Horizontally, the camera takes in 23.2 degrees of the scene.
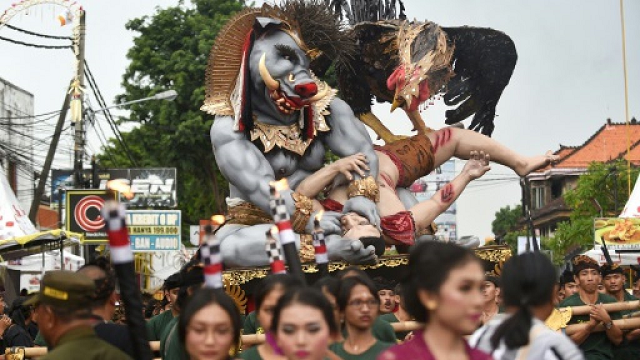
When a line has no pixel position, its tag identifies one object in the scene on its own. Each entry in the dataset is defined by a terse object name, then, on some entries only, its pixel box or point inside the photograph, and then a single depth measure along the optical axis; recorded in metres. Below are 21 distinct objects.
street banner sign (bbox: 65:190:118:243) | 29.83
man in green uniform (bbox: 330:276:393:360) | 8.66
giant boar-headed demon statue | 14.76
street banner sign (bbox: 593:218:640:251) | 26.92
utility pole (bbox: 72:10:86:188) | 31.48
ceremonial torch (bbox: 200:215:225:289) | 7.74
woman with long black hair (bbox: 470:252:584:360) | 6.53
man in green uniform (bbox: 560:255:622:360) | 12.91
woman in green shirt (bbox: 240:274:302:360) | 7.78
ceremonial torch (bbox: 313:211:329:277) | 10.04
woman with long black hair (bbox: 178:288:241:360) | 7.00
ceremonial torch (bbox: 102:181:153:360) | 6.62
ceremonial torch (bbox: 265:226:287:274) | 9.02
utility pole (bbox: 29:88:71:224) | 32.66
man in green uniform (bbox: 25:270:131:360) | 6.64
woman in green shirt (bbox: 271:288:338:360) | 6.56
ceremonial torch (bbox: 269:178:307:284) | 8.45
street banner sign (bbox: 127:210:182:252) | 35.25
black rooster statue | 16.48
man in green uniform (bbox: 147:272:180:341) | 11.60
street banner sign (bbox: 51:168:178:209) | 37.81
